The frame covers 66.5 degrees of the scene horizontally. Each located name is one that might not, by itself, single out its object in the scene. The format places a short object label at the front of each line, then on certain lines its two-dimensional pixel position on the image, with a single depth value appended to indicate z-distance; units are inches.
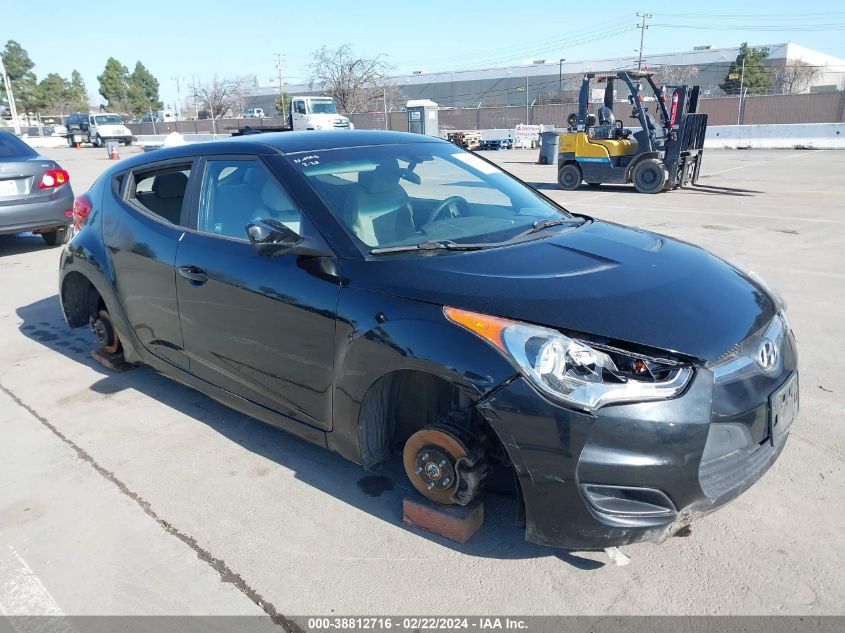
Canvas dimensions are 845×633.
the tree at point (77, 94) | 3671.3
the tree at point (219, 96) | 3006.2
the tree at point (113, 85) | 3887.8
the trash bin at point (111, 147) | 1181.1
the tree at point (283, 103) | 2888.8
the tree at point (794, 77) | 2121.1
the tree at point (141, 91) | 3935.3
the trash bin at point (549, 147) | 899.4
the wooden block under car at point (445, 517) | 105.8
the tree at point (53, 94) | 3393.2
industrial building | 2741.1
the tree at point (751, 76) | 2198.6
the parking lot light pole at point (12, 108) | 2099.9
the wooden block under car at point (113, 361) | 187.3
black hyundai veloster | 88.3
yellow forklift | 546.0
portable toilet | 1210.6
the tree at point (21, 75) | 3297.2
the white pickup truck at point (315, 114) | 1275.8
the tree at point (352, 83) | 2401.6
